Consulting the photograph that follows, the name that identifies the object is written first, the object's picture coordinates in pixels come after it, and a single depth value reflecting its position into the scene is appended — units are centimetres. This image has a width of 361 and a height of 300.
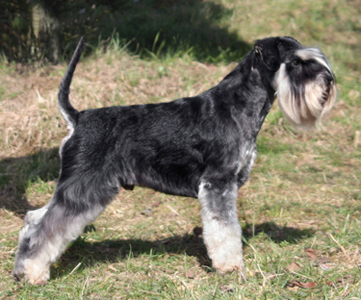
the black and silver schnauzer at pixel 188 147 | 670
